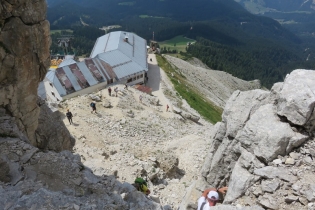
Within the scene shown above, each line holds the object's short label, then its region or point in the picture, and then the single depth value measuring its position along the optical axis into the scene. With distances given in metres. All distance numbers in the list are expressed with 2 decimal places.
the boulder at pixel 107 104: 43.22
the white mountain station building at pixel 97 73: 55.97
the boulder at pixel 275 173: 11.18
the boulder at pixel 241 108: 14.93
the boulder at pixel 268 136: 11.88
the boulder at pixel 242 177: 12.01
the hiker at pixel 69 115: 33.90
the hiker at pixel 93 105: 39.08
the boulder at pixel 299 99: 11.70
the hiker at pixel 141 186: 21.79
